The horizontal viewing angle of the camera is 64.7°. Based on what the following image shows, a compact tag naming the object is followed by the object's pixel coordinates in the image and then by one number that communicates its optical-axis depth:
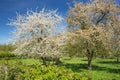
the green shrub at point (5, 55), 28.80
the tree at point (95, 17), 13.25
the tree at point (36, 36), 12.27
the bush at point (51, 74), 4.15
